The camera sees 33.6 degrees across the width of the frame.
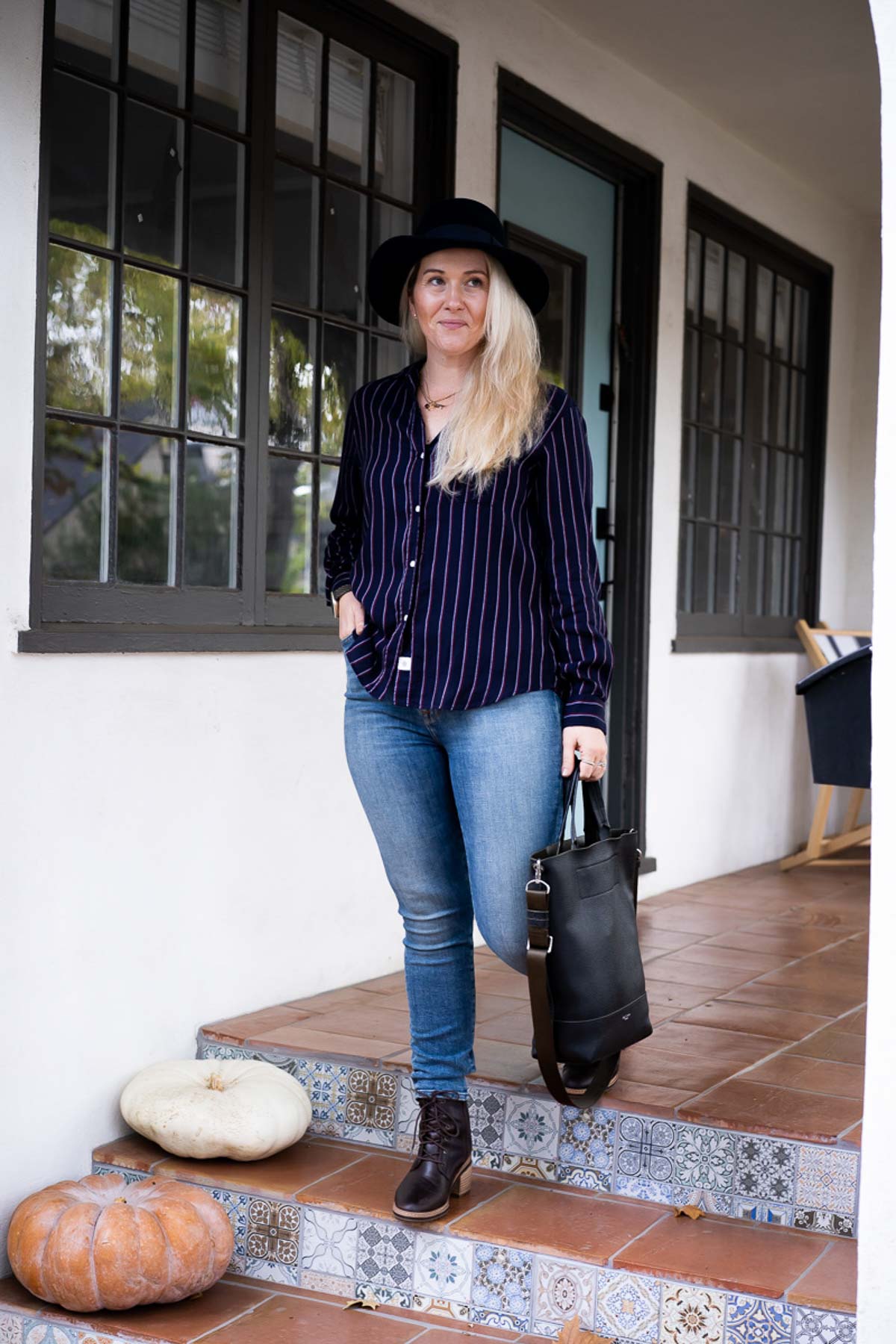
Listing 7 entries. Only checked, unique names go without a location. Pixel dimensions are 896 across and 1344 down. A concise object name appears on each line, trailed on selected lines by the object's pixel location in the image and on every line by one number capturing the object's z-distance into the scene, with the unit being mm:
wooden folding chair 5984
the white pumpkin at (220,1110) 2961
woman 2498
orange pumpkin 2643
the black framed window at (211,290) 3092
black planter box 5113
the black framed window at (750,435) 5695
